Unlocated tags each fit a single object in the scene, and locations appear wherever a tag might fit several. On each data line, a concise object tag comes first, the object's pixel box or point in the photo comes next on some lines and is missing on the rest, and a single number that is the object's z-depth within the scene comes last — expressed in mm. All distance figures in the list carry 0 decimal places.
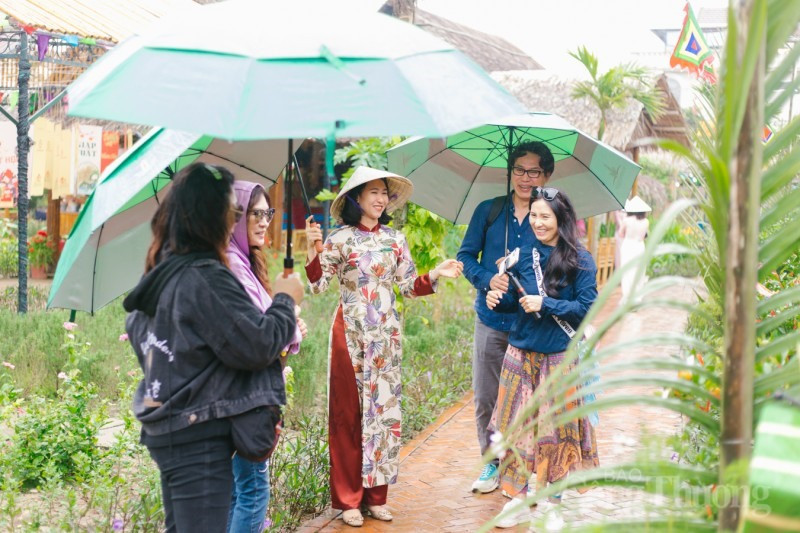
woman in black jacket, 3020
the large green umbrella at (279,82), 2615
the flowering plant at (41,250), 14484
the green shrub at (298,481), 4941
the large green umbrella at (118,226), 3238
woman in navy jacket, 4797
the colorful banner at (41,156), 11336
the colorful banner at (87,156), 11578
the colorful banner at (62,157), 11508
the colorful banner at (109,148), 12047
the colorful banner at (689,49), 15102
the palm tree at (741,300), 1997
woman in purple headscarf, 3576
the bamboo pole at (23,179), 8797
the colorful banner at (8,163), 9961
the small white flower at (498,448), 1883
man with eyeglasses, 5113
